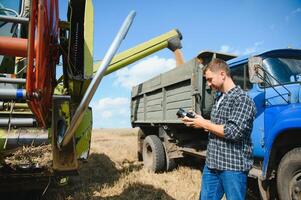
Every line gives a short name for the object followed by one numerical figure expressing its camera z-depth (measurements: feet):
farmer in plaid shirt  7.92
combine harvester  5.88
